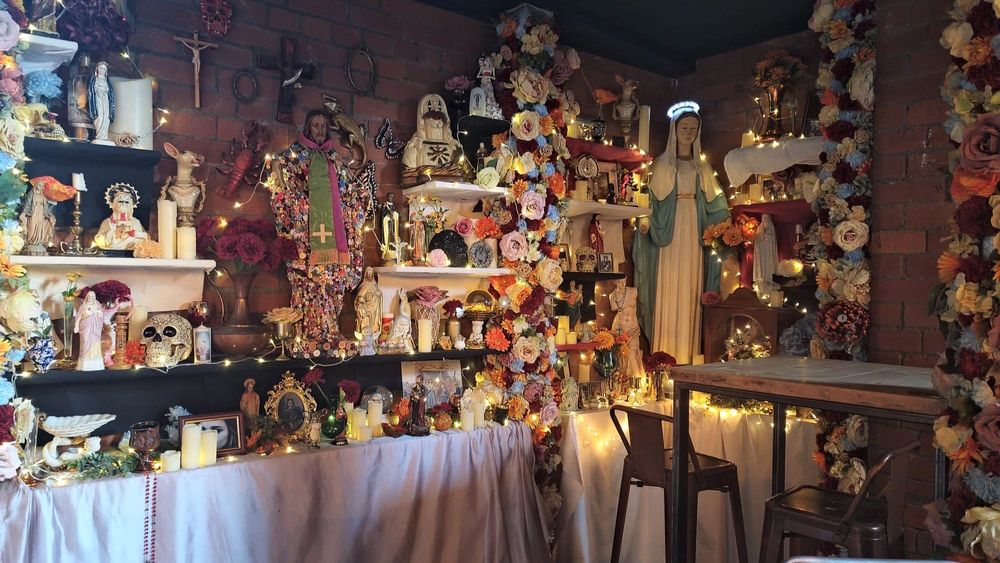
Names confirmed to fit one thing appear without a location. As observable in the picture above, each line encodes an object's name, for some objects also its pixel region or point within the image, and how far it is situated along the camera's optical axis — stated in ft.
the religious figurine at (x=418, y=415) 10.35
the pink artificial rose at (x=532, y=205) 11.66
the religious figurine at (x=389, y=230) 10.82
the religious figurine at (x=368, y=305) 10.50
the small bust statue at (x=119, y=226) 8.43
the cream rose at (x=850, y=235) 9.89
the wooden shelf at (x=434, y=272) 10.62
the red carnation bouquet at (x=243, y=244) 9.04
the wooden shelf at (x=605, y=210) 13.01
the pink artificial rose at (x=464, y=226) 11.62
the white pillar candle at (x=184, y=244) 8.89
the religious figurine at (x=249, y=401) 9.48
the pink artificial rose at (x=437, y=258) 11.04
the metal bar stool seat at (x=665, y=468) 9.66
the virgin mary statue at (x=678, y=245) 14.17
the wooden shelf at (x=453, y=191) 10.90
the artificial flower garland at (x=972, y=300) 5.36
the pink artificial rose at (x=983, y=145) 5.32
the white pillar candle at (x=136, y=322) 8.90
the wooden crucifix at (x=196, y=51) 9.36
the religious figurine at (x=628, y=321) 13.80
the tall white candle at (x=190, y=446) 8.36
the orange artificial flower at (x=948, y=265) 5.81
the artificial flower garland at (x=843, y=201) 9.93
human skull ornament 8.52
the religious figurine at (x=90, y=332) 8.07
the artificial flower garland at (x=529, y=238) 11.67
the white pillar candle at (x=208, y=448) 8.54
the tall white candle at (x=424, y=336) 10.97
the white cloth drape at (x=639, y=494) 11.60
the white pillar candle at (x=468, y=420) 10.90
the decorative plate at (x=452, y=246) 11.38
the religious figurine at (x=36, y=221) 7.93
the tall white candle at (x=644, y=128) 14.44
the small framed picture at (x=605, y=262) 13.70
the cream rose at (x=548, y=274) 11.93
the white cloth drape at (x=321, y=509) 7.52
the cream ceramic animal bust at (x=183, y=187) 8.97
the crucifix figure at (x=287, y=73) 10.15
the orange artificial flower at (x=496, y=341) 11.54
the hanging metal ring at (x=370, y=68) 10.93
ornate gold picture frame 9.71
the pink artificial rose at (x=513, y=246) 11.75
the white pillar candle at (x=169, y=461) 8.17
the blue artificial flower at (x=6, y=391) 7.18
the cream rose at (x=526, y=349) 11.60
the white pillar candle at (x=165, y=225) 8.73
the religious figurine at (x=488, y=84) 11.69
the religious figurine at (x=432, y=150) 11.07
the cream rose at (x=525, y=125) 11.64
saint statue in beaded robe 9.72
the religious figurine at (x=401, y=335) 10.68
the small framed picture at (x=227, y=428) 8.86
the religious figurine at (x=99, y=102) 8.36
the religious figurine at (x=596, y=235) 13.76
